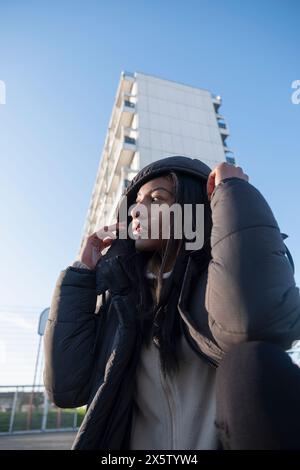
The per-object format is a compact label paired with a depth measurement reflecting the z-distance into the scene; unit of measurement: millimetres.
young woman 497
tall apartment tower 16469
